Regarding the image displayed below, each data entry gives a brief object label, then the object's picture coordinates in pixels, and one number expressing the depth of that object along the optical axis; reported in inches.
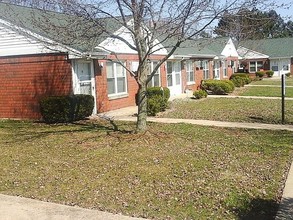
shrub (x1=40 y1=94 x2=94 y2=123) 409.6
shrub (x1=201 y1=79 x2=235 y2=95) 734.3
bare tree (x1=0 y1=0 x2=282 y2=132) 260.3
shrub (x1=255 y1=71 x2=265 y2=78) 1306.4
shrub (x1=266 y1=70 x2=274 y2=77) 1359.4
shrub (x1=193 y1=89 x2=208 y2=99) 638.3
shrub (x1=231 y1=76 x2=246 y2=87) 914.9
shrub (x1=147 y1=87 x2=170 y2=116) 448.7
